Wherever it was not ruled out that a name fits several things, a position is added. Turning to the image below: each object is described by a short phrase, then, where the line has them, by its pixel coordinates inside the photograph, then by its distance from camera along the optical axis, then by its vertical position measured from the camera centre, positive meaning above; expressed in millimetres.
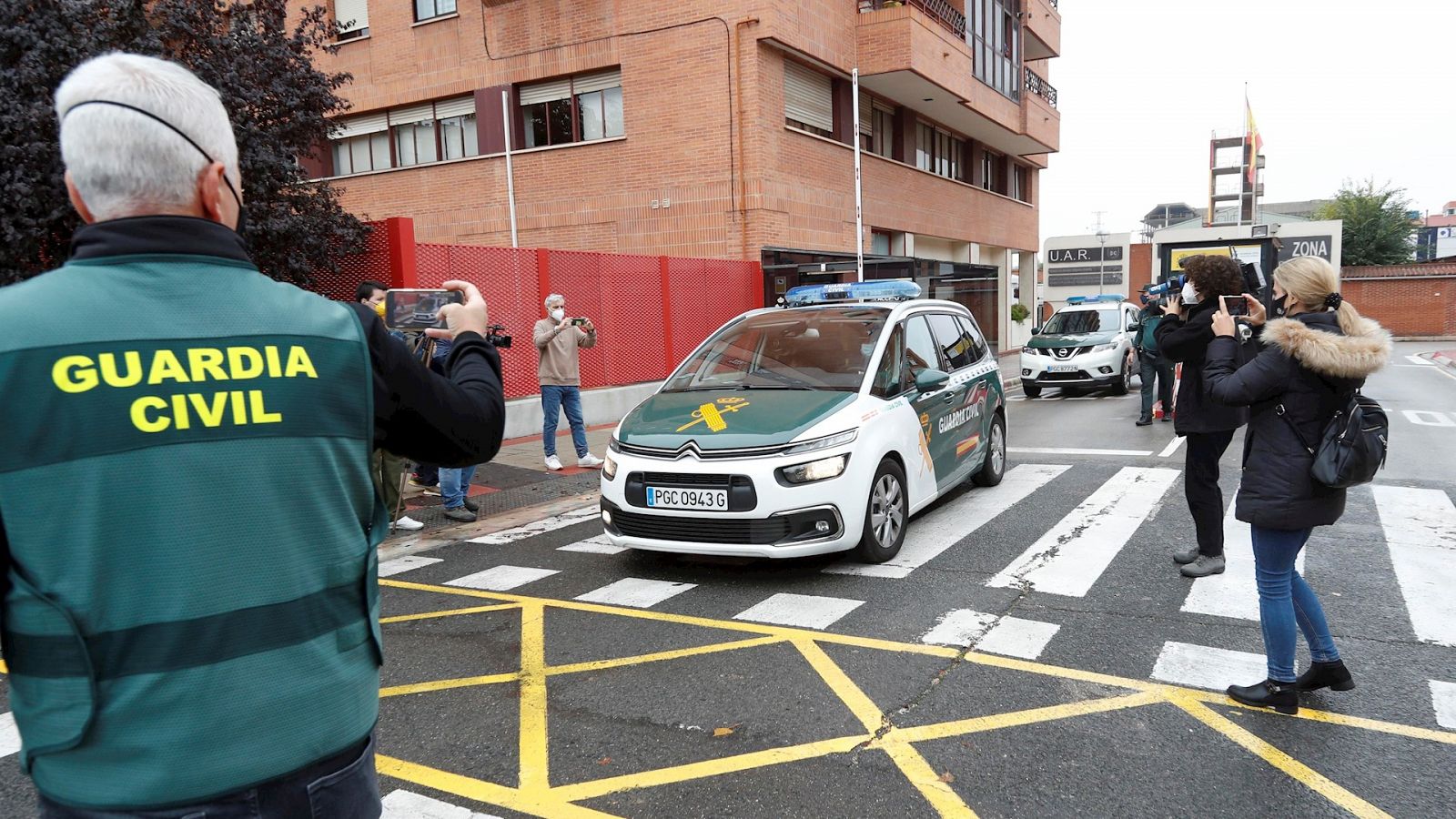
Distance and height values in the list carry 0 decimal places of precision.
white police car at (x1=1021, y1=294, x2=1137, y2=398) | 17031 -1151
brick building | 16750 +3804
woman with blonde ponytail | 3648 -649
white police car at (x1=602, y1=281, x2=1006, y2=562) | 5520 -884
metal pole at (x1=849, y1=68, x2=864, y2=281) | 15508 +1097
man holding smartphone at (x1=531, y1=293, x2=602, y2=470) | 10039 -613
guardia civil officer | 1300 -245
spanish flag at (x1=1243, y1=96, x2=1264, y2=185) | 49469 +7731
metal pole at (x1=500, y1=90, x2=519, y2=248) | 18562 +3758
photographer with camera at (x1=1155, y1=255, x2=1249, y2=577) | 5031 -733
